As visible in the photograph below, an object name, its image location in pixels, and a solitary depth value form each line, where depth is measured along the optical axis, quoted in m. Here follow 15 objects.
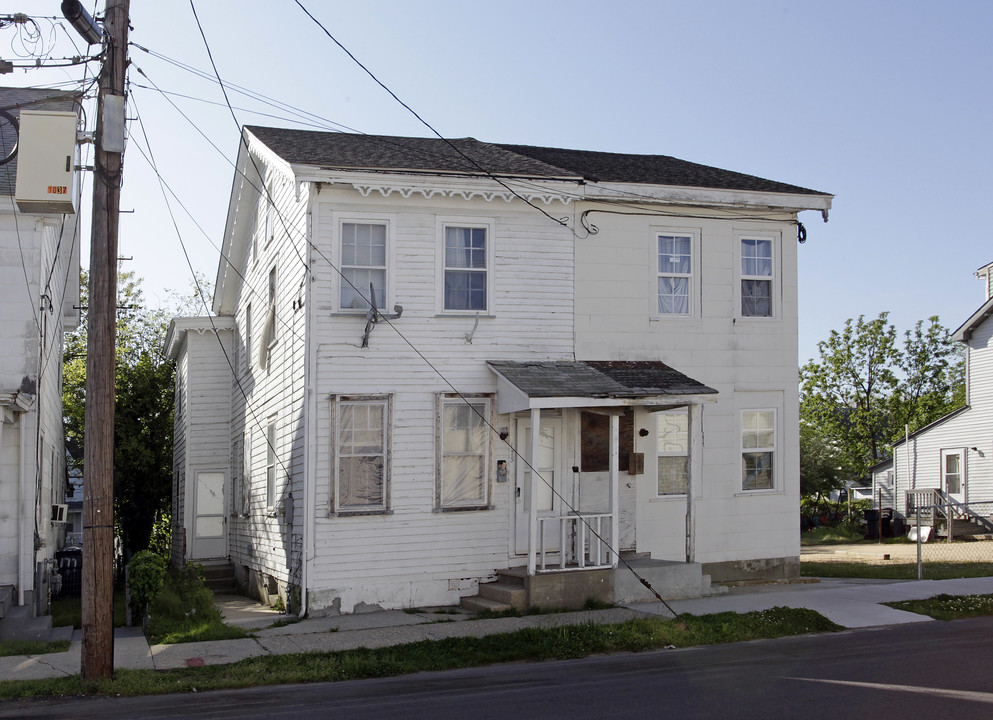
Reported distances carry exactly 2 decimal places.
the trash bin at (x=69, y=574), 19.81
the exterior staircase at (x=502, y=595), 13.90
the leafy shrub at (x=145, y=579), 13.60
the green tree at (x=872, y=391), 44.25
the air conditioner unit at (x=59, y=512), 17.34
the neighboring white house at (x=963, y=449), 30.59
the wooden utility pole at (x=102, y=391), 9.61
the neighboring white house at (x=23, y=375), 13.62
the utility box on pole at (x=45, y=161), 11.48
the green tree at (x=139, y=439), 27.28
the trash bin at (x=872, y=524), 31.02
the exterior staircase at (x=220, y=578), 19.88
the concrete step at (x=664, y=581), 14.51
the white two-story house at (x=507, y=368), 14.59
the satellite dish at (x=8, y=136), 14.94
